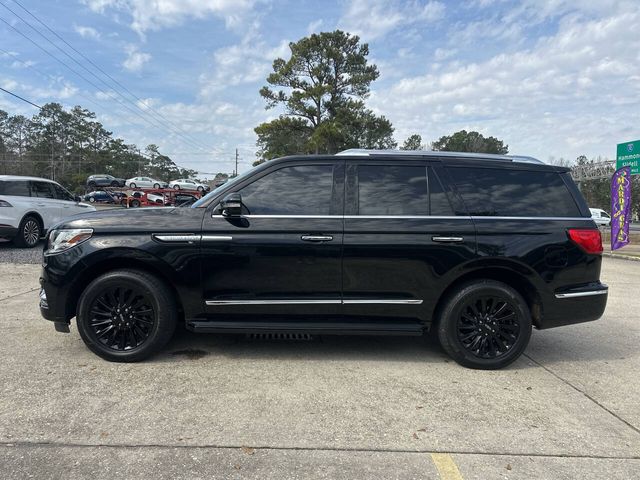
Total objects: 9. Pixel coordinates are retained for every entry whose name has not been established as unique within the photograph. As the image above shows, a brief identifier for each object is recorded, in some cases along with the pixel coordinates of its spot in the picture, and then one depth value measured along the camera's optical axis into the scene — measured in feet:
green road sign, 53.11
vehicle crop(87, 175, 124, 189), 146.23
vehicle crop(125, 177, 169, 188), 140.77
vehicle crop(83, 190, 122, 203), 128.57
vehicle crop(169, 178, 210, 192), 139.37
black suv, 12.98
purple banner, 47.23
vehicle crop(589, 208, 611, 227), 120.47
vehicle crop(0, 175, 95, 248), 35.53
